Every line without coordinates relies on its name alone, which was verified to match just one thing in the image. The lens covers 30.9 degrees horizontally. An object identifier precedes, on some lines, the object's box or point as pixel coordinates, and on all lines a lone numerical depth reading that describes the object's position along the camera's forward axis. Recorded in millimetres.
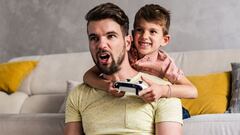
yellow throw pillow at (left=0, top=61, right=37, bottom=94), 3256
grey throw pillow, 2408
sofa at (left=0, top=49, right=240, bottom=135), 1858
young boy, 1751
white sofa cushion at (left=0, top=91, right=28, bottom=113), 3057
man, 1462
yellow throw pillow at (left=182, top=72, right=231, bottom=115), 2430
